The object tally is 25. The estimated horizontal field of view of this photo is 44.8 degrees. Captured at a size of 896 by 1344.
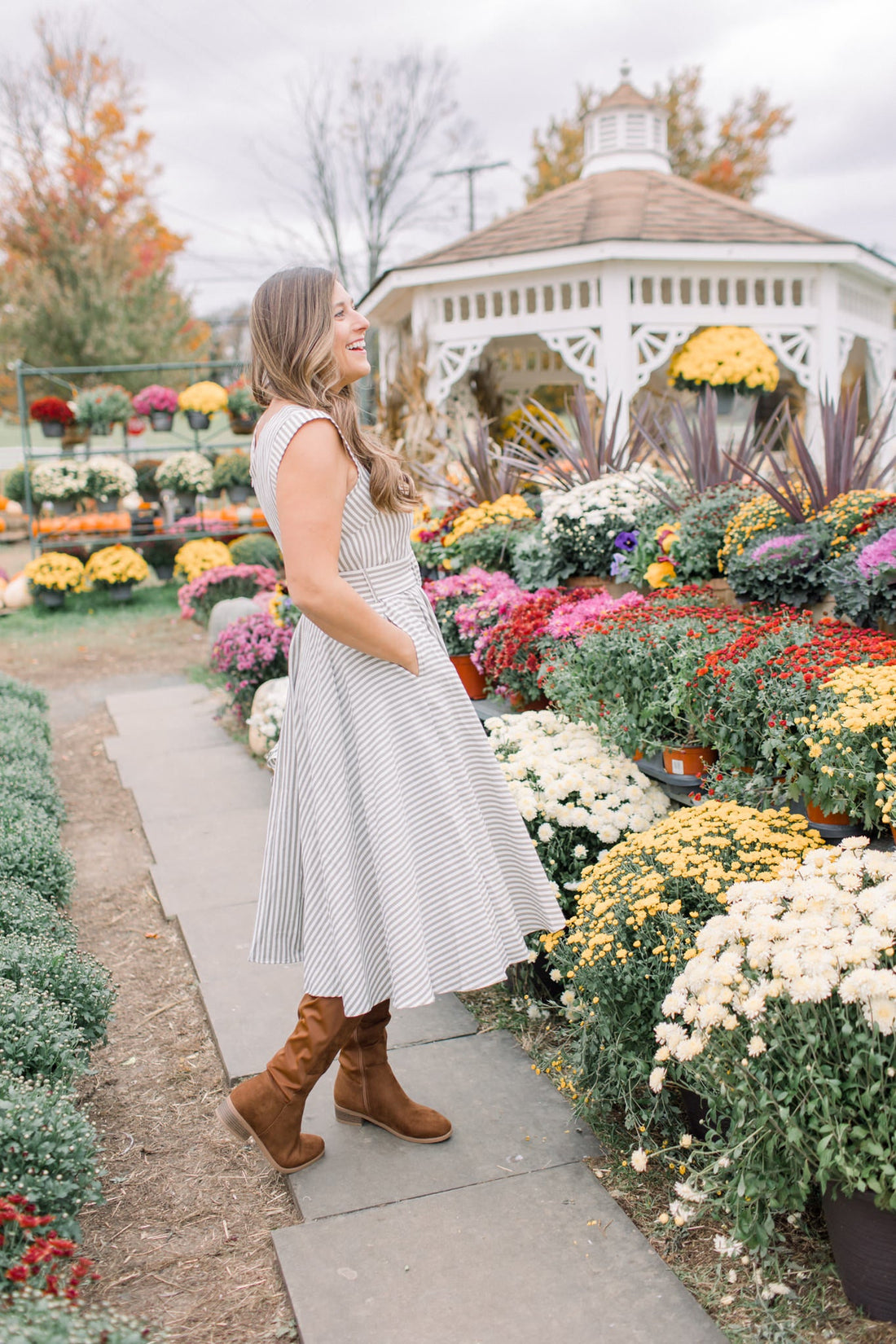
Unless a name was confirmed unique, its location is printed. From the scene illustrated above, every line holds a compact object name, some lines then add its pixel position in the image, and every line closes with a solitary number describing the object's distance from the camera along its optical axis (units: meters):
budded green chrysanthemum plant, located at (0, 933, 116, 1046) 2.65
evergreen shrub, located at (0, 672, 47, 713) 6.22
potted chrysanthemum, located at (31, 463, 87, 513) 11.99
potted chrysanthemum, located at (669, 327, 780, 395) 9.34
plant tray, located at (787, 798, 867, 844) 2.69
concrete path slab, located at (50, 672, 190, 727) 7.64
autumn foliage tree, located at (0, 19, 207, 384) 17.27
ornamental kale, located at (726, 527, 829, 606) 3.65
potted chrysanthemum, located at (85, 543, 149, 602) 11.59
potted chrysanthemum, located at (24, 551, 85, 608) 11.43
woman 2.06
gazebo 9.24
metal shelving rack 11.34
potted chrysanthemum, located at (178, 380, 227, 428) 11.99
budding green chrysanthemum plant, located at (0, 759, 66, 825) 4.36
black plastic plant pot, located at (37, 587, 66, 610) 11.61
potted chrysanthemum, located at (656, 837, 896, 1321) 1.71
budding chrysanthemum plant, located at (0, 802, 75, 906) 3.49
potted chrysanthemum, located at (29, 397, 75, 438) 12.45
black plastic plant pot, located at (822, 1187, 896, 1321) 1.81
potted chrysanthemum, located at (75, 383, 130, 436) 12.06
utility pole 24.75
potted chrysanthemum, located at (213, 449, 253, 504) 12.23
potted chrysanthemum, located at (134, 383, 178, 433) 12.44
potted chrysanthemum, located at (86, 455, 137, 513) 12.11
